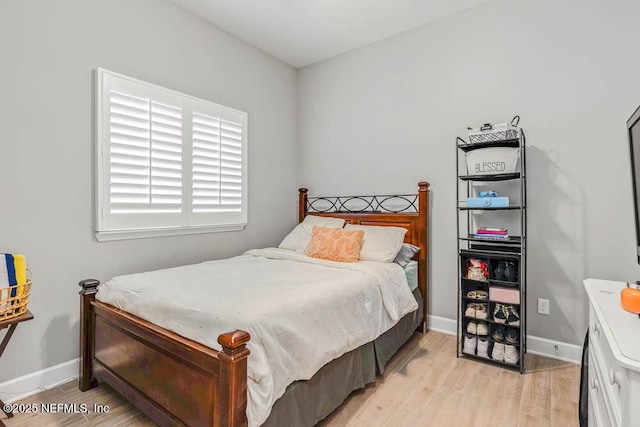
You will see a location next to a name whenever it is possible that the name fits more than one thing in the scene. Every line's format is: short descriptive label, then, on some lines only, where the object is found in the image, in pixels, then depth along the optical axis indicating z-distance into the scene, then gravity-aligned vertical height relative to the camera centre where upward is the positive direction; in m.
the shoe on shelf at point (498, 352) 2.36 -0.98
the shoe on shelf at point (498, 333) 2.39 -0.86
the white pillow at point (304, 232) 3.21 -0.18
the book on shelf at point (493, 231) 2.46 -0.12
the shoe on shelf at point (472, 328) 2.47 -0.85
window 2.36 +0.42
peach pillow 2.75 -0.26
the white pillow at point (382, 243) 2.72 -0.24
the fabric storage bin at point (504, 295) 2.30 -0.56
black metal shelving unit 2.31 -0.27
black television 1.42 +0.27
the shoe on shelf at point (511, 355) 2.31 -0.98
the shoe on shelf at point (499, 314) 2.35 -0.71
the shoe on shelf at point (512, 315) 2.30 -0.70
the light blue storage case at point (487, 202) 2.41 +0.10
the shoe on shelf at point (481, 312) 2.43 -0.71
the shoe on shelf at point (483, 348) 2.43 -0.98
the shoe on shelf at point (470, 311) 2.47 -0.72
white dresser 0.82 -0.44
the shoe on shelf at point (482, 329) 2.43 -0.84
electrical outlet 2.55 -0.70
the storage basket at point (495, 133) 2.39 +0.61
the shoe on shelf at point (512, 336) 2.31 -0.85
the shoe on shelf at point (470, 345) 2.47 -0.97
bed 1.24 -0.78
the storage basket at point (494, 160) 2.43 +0.41
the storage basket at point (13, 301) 1.56 -0.43
